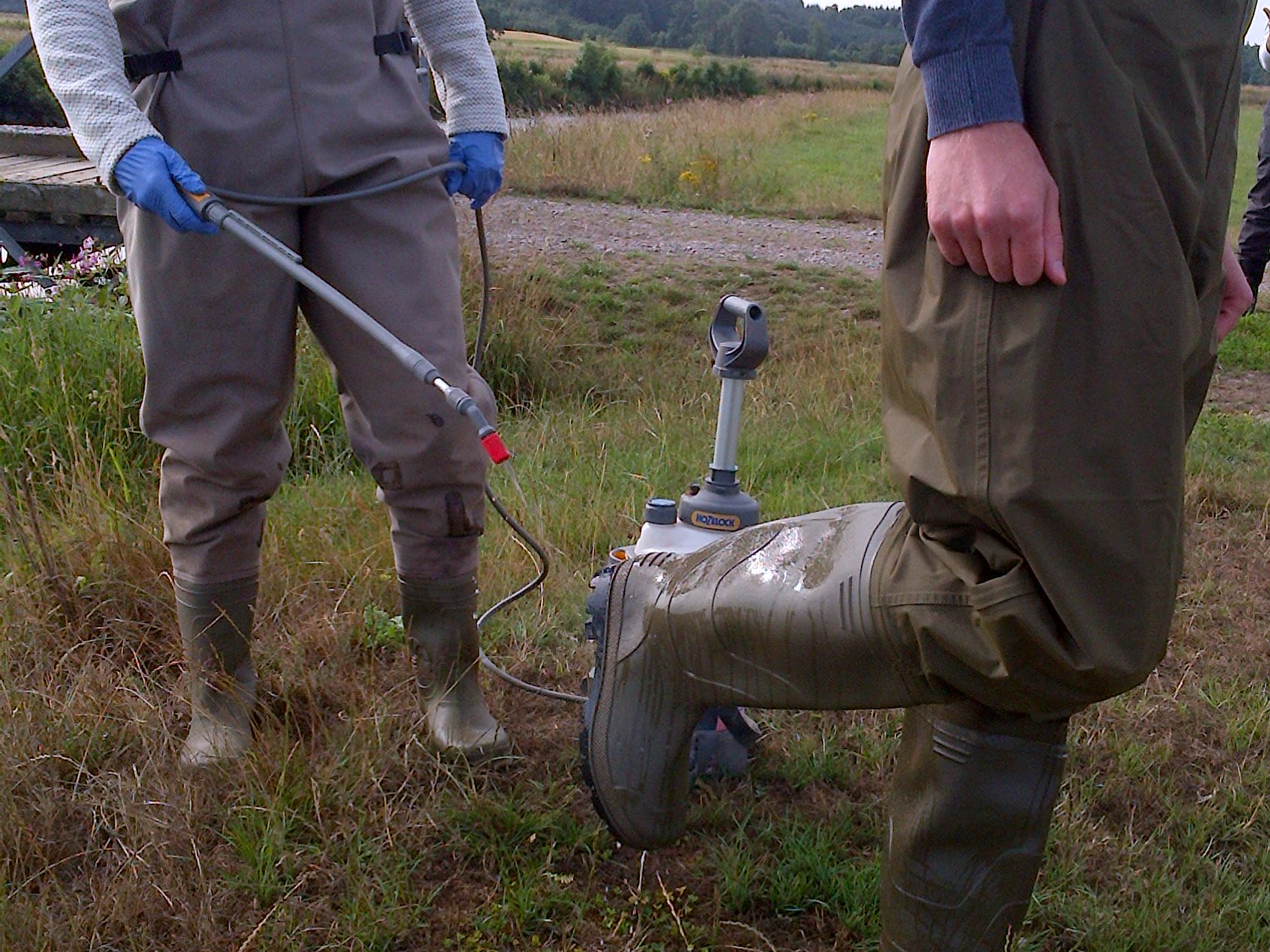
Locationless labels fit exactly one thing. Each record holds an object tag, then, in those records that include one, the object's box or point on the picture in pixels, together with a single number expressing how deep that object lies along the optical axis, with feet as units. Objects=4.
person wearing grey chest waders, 6.84
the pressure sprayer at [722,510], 7.20
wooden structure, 27.53
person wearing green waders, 4.22
